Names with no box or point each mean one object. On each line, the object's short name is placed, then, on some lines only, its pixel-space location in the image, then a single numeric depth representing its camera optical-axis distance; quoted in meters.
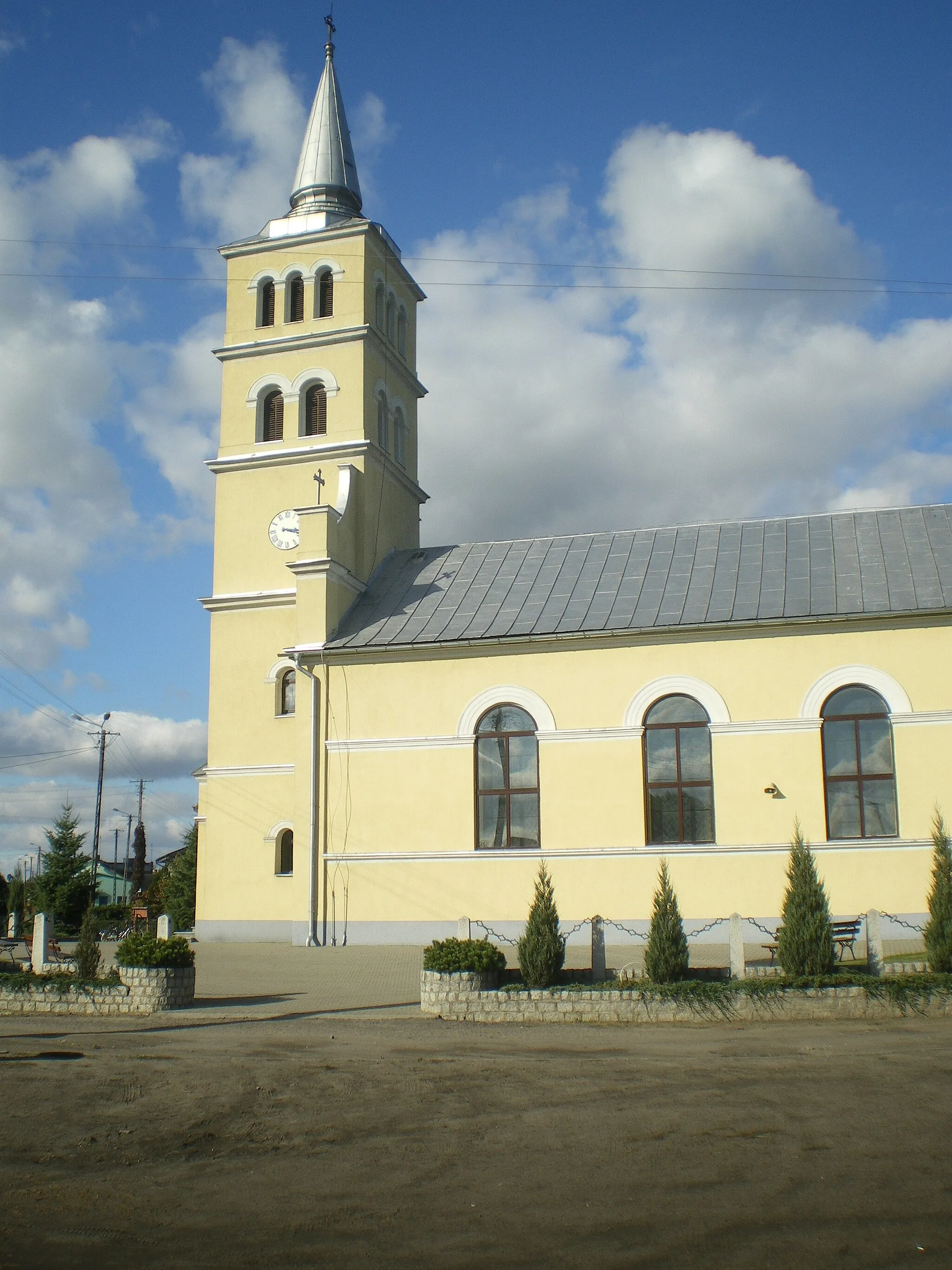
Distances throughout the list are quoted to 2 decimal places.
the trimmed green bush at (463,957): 14.06
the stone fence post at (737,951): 13.95
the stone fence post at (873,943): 14.27
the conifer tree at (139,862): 56.22
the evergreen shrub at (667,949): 13.83
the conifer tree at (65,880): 39.97
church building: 20.56
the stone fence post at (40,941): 19.00
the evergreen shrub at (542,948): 14.05
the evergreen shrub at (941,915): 13.91
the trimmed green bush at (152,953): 15.01
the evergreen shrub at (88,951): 15.91
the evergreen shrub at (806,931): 13.68
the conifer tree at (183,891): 35.66
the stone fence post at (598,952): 14.52
